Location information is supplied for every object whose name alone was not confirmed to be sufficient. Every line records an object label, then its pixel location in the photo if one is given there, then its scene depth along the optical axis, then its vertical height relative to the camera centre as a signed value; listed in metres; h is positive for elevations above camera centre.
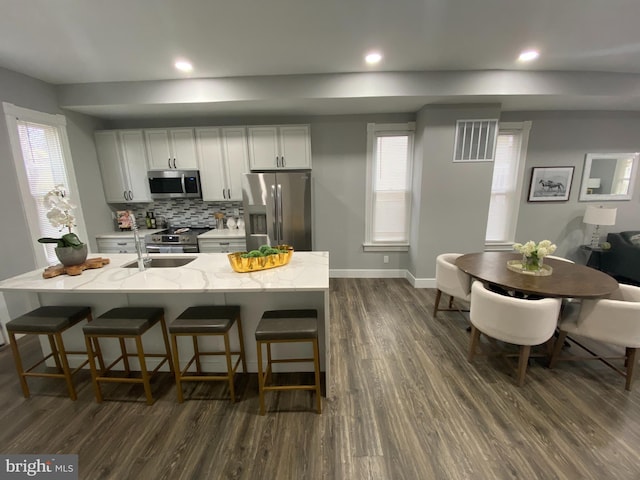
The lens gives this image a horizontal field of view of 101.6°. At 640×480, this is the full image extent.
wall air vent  3.35 +0.61
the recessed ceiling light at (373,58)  2.50 +1.27
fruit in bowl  1.97 -0.53
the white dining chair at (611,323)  1.83 -1.01
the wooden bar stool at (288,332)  1.68 -0.89
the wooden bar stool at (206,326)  1.74 -0.89
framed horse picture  3.90 +0.05
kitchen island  1.75 -0.63
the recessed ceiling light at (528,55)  2.48 +1.26
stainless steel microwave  3.73 +0.12
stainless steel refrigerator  3.49 -0.25
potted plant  1.93 -0.32
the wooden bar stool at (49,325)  1.80 -0.91
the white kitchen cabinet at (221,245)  3.70 -0.75
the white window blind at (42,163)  2.85 +0.35
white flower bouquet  2.25 -0.53
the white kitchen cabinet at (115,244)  3.72 -0.73
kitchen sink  2.37 -0.63
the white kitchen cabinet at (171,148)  3.71 +0.61
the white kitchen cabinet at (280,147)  3.68 +0.60
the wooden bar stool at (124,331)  1.76 -0.93
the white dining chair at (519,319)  1.86 -0.96
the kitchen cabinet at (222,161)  3.70 +0.43
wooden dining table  1.94 -0.76
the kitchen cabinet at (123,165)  3.71 +0.39
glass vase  2.33 -0.68
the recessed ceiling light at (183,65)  2.62 +1.28
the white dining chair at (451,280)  2.65 -0.94
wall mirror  3.88 +0.15
